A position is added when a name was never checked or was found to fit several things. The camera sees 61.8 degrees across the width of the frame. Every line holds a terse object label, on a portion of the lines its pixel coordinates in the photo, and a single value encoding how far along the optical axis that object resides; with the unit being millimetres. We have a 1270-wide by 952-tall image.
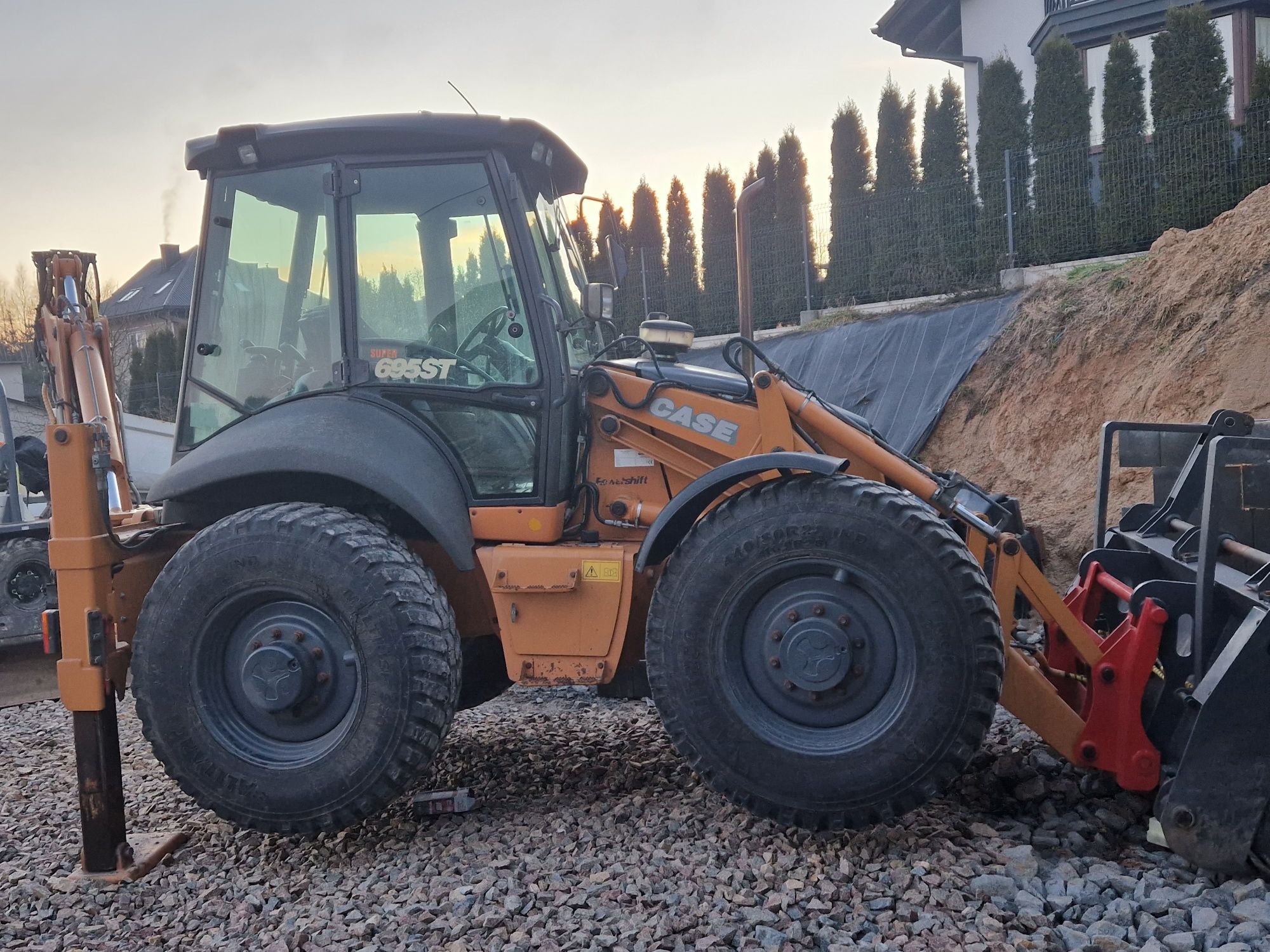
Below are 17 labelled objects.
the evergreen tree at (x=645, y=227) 17844
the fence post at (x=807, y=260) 14711
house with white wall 16734
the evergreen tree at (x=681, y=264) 16734
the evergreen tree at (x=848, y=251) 14289
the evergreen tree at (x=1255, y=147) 10727
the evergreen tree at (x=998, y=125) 12836
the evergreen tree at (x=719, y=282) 16188
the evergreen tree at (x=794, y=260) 14906
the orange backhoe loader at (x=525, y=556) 3309
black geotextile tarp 10594
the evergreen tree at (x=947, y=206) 12984
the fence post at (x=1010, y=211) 12273
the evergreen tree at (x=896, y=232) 13547
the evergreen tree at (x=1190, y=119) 11172
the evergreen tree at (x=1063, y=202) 12148
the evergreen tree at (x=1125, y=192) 11656
